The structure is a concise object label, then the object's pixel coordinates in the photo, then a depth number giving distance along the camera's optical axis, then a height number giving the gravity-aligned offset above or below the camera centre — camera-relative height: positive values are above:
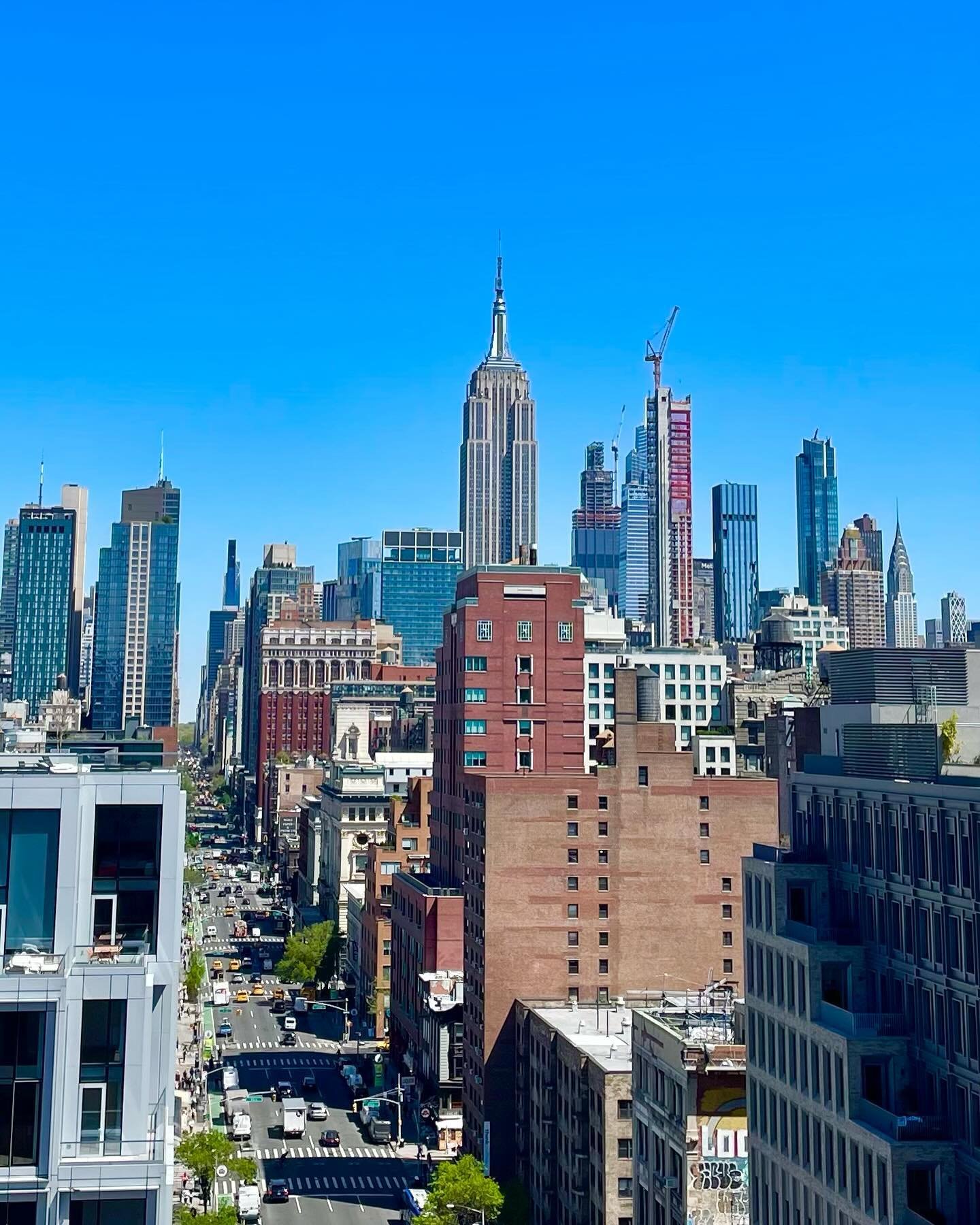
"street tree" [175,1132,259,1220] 91.38 -25.65
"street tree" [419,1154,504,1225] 88.19 -27.01
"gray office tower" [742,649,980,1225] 48.22 -7.98
